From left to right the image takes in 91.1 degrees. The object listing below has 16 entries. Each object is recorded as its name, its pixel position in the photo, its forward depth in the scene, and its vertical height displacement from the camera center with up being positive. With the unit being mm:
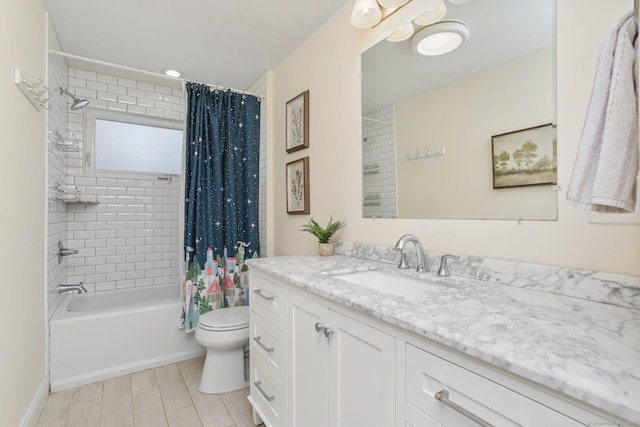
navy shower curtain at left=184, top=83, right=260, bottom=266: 2469 +401
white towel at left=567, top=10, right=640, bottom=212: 617 +160
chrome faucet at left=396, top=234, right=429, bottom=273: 1335 -132
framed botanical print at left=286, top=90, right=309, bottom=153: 2322 +742
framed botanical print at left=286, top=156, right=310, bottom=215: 2326 +248
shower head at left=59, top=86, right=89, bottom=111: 2370 +905
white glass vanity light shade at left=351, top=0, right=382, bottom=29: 1633 +1080
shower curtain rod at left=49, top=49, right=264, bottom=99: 2061 +1099
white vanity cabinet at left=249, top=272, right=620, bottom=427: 590 -420
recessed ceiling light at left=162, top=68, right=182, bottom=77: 2765 +1323
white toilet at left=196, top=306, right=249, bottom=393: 2002 -876
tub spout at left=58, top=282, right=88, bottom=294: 2497 -533
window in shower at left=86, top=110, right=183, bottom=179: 2951 +765
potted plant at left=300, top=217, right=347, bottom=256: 1914 -105
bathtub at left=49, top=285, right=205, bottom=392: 2115 -878
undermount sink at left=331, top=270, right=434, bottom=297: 1290 -282
